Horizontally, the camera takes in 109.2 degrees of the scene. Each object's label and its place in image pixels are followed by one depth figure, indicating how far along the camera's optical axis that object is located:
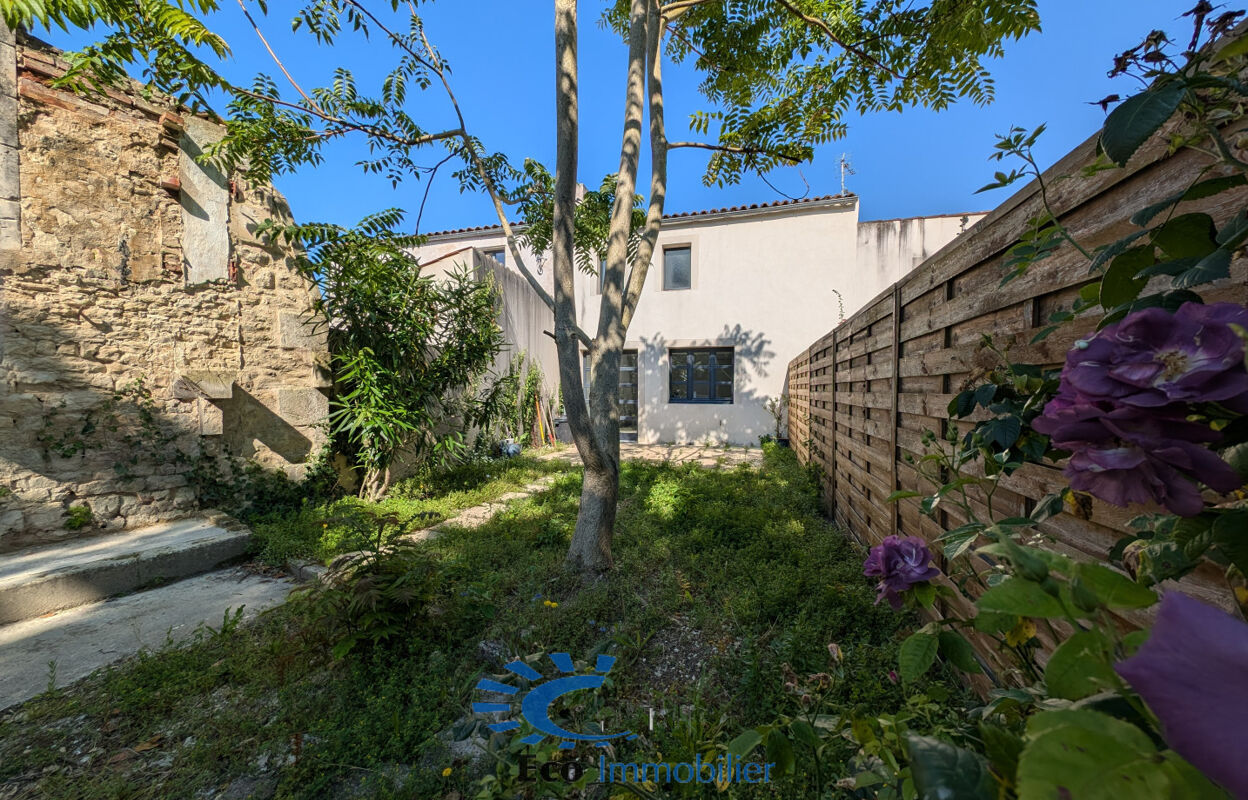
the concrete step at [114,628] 1.94
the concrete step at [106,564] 2.44
